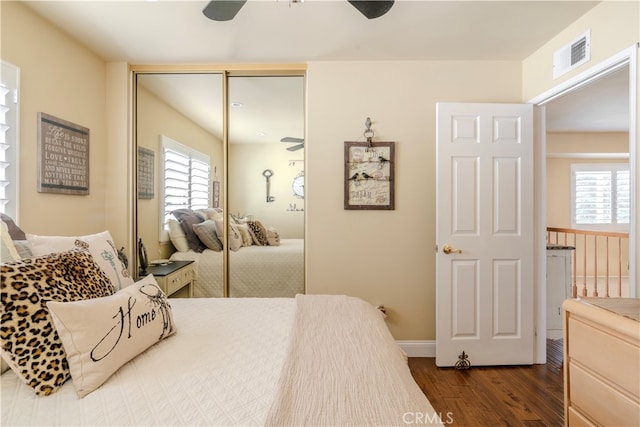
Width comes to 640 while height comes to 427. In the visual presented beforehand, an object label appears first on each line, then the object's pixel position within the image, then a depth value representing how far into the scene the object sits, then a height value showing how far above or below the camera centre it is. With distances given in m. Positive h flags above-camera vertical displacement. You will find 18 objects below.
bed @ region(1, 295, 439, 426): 0.84 -0.56
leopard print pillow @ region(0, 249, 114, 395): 0.94 -0.35
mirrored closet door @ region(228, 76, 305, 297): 2.79 +0.23
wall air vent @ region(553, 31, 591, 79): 2.02 +1.09
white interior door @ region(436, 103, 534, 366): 2.55 -0.19
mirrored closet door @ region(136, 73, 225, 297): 2.77 +0.38
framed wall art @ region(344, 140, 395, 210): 2.71 +0.32
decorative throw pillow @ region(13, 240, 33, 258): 1.24 -0.15
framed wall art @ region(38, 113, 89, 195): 2.07 +0.40
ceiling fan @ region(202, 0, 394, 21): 1.56 +1.07
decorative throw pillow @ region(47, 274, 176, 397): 0.97 -0.42
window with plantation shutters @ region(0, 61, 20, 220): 1.85 +0.44
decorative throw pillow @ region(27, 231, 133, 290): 1.31 -0.17
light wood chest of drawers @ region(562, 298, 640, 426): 0.99 -0.54
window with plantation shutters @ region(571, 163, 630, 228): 5.42 +0.30
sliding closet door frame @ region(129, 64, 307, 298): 2.73 +1.14
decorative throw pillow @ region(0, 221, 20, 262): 1.17 -0.14
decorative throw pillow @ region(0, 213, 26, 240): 1.34 -0.09
